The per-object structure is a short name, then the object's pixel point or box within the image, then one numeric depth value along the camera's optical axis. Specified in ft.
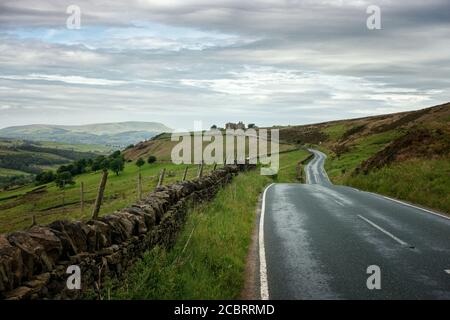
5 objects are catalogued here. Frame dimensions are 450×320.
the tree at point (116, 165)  394.11
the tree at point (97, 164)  452.06
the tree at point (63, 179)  362.74
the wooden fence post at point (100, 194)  27.49
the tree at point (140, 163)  416.87
